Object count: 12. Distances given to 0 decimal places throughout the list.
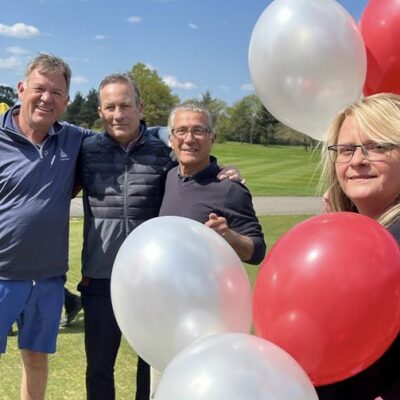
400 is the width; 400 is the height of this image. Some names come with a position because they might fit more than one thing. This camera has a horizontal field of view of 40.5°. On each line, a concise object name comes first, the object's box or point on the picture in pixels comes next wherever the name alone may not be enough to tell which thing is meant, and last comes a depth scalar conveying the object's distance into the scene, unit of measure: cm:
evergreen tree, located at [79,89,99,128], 6397
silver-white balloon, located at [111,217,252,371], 192
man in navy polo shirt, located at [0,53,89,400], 323
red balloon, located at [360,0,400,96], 237
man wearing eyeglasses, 293
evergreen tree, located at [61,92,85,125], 6525
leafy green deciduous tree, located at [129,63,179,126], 5491
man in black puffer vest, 324
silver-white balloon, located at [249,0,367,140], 231
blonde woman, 175
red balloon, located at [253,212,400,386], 165
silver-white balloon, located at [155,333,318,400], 152
